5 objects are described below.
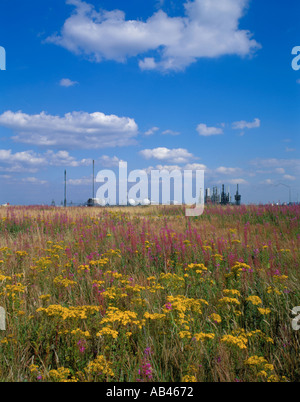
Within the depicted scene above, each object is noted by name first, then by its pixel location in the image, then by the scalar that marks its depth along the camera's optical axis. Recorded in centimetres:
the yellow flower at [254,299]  312
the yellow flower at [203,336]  239
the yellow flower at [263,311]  296
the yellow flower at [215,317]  282
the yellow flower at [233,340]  227
